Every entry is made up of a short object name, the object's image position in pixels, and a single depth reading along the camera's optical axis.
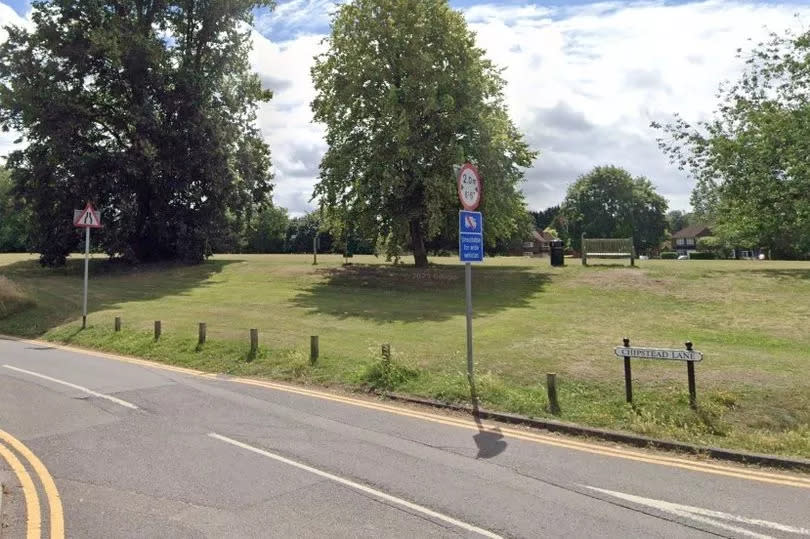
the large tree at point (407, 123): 27.62
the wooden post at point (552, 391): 8.90
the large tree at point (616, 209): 88.31
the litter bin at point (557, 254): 29.58
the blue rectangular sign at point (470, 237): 10.23
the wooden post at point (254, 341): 13.46
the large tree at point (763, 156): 27.39
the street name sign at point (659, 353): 8.43
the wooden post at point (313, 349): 12.38
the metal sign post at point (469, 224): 10.05
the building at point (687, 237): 122.04
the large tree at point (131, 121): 33.16
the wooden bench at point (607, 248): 28.22
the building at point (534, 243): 103.10
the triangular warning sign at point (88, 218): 18.77
